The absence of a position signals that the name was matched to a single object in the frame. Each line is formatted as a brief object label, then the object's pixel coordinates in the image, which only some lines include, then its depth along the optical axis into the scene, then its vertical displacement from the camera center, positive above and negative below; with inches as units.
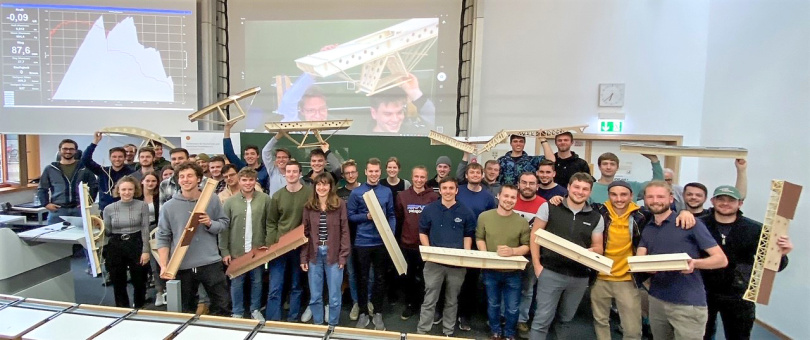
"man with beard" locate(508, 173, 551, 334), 126.1 -21.3
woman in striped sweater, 124.5 -32.2
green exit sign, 222.2 +15.6
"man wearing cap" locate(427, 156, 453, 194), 153.7 -9.1
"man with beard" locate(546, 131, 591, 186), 160.2 -5.2
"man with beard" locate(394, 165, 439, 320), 136.7 -24.1
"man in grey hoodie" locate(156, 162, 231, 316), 109.6 -30.8
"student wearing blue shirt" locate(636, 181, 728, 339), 94.6 -28.9
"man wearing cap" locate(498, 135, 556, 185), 158.2 -5.5
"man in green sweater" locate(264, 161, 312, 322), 130.3 -26.9
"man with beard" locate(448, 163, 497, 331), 134.5 -20.1
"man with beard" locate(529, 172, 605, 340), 106.3 -30.1
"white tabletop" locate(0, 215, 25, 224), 130.3 -30.3
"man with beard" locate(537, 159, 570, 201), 140.8 -12.9
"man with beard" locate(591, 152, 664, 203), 132.6 -7.3
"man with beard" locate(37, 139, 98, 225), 177.6 -22.7
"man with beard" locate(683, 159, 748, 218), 114.6 -11.8
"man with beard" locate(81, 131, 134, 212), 159.4 -14.8
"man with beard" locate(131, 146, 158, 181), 156.0 -9.7
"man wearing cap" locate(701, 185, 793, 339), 102.3 -29.2
